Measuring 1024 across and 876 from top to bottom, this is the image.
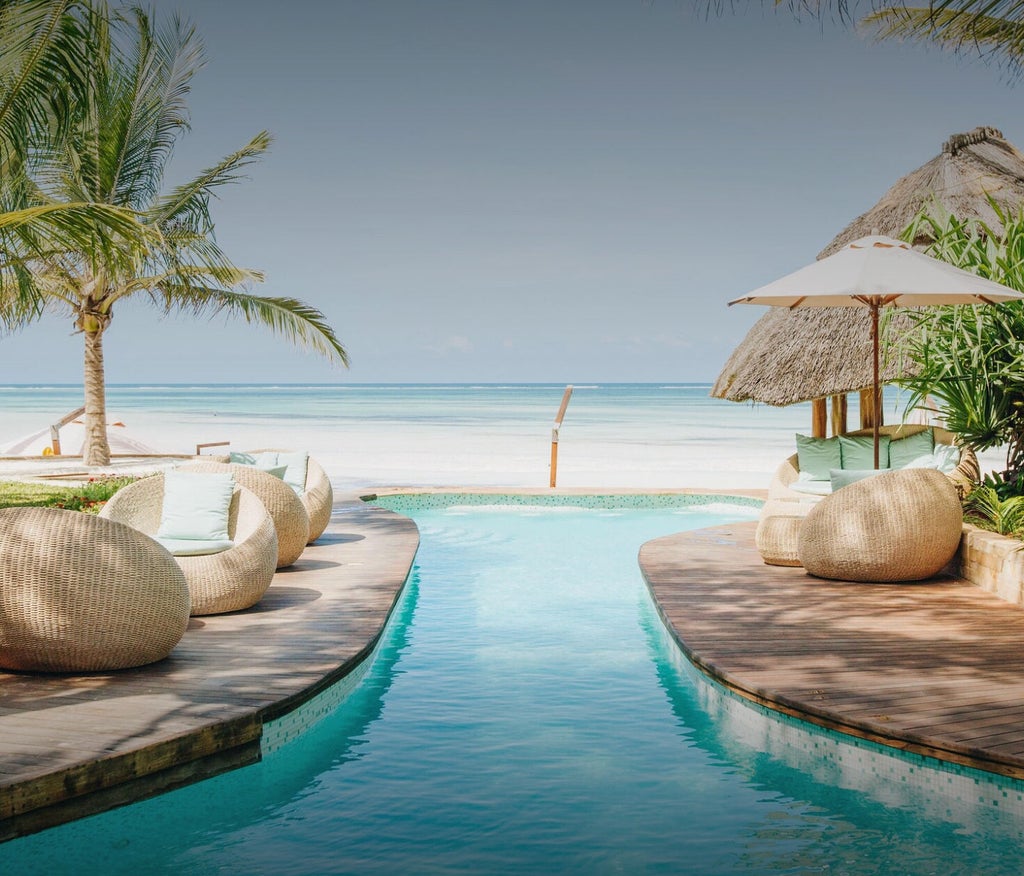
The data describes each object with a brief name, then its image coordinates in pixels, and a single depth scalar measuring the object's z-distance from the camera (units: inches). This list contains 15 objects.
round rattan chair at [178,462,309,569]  249.1
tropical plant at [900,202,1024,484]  248.2
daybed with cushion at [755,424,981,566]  259.3
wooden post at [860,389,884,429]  435.3
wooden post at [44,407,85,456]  652.7
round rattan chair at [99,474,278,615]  199.9
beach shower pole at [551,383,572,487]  498.3
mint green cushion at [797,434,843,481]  316.2
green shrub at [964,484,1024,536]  229.1
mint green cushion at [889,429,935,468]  306.0
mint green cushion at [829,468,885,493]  254.5
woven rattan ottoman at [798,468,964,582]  225.9
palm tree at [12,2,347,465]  483.5
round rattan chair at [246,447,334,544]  293.4
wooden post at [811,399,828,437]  419.2
